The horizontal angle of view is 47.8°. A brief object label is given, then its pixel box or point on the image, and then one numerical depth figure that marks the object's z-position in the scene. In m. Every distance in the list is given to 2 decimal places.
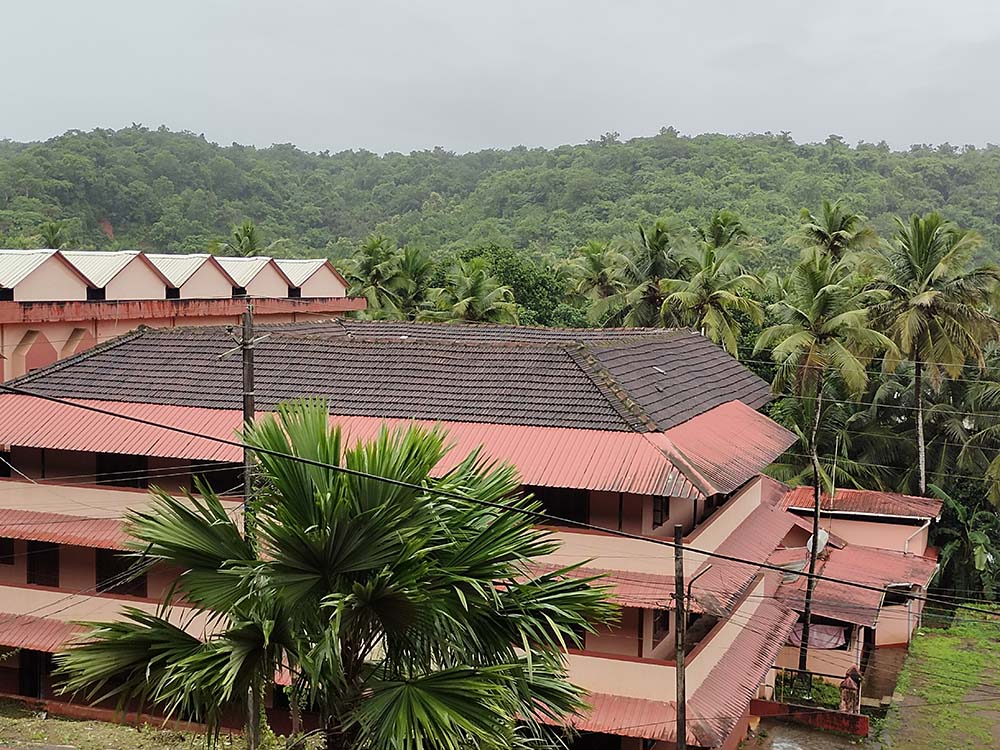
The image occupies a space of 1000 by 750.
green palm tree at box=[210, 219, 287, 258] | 57.30
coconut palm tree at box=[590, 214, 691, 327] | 43.21
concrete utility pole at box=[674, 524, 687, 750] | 16.88
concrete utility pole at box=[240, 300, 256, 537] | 16.62
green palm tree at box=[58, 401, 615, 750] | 9.84
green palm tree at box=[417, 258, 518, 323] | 43.81
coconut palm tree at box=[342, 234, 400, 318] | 49.87
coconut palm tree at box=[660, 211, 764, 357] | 38.88
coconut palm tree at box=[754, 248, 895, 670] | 31.09
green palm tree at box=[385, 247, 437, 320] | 50.34
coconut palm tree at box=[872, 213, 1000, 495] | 36.84
